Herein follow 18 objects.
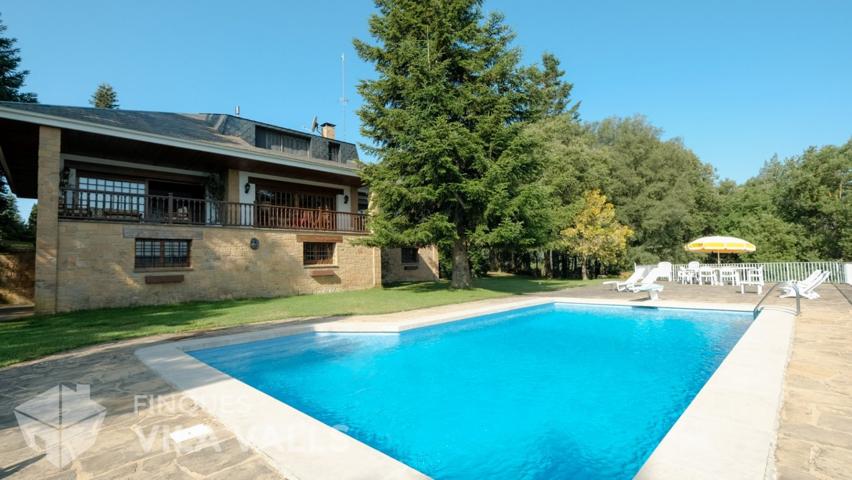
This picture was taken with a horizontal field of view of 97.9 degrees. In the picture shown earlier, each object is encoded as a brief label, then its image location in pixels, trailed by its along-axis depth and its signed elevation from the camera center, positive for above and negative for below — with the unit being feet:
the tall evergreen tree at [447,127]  47.03 +17.97
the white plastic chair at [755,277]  48.65 -3.45
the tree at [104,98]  148.56 +68.00
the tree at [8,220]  74.74 +10.27
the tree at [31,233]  86.32 +8.24
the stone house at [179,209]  36.29 +7.24
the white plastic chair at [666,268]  59.76 -2.20
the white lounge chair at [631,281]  51.33 -3.45
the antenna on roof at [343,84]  81.20 +39.34
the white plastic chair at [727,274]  61.21 -3.32
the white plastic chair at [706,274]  63.10 -3.34
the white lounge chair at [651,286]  41.88 -3.44
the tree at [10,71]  77.15 +41.86
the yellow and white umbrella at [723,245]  63.35 +1.64
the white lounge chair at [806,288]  39.99 -3.79
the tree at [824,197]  95.86 +15.26
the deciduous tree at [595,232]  83.20 +5.52
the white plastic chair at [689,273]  66.54 -3.24
